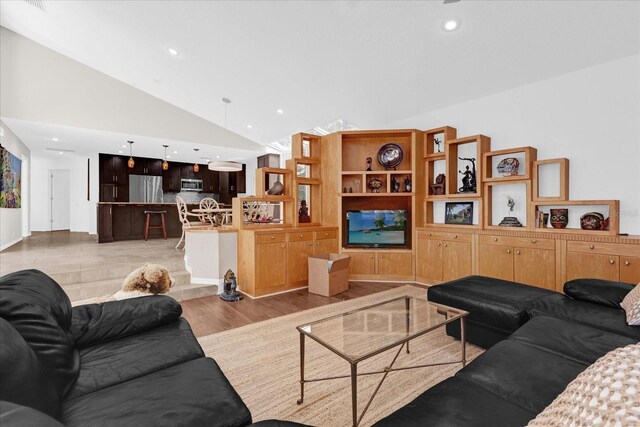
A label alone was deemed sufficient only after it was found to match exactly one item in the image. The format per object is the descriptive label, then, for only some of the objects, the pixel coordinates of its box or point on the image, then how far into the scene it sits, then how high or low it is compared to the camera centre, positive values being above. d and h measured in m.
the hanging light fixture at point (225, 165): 6.15 +1.02
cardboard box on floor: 3.92 -0.83
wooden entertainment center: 3.25 -0.06
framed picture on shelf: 4.38 +0.00
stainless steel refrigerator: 9.02 +0.79
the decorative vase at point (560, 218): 3.46 -0.07
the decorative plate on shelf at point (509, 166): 3.83 +0.59
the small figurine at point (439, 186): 4.61 +0.42
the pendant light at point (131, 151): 7.34 +1.72
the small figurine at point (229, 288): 3.79 -0.94
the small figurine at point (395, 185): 4.87 +0.46
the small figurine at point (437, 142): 4.77 +1.12
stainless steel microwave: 9.89 +0.98
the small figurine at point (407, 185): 4.77 +0.45
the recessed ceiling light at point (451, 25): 3.06 +1.93
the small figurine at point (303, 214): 4.94 -0.01
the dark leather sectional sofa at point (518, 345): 1.09 -0.70
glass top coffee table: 1.62 -0.75
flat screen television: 4.75 -0.24
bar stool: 7.70 -0.32
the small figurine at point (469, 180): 4.29 +0.47
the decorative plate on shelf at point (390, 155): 4.79 +0.93
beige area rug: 1.74 -1.12
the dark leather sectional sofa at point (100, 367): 0.97 -0.68
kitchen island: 7.35 -0.15
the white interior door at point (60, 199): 9.98 +0.53
